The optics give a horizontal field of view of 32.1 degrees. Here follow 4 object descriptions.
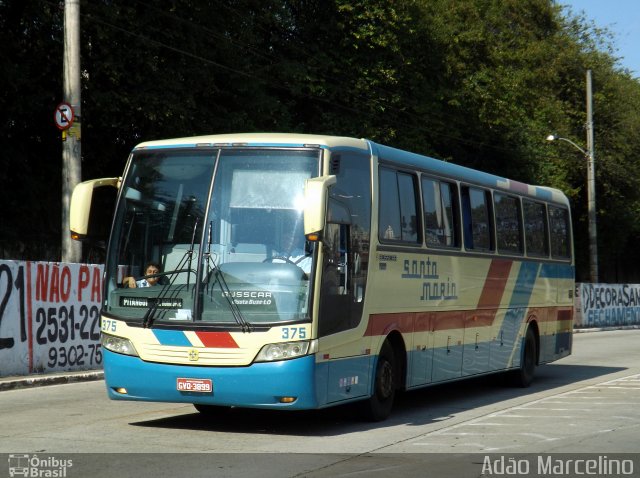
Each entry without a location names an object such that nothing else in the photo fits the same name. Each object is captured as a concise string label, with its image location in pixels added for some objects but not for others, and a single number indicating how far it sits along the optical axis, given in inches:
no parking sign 786.8
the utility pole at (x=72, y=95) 789.2
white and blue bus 425.4
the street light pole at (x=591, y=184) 1785.2
